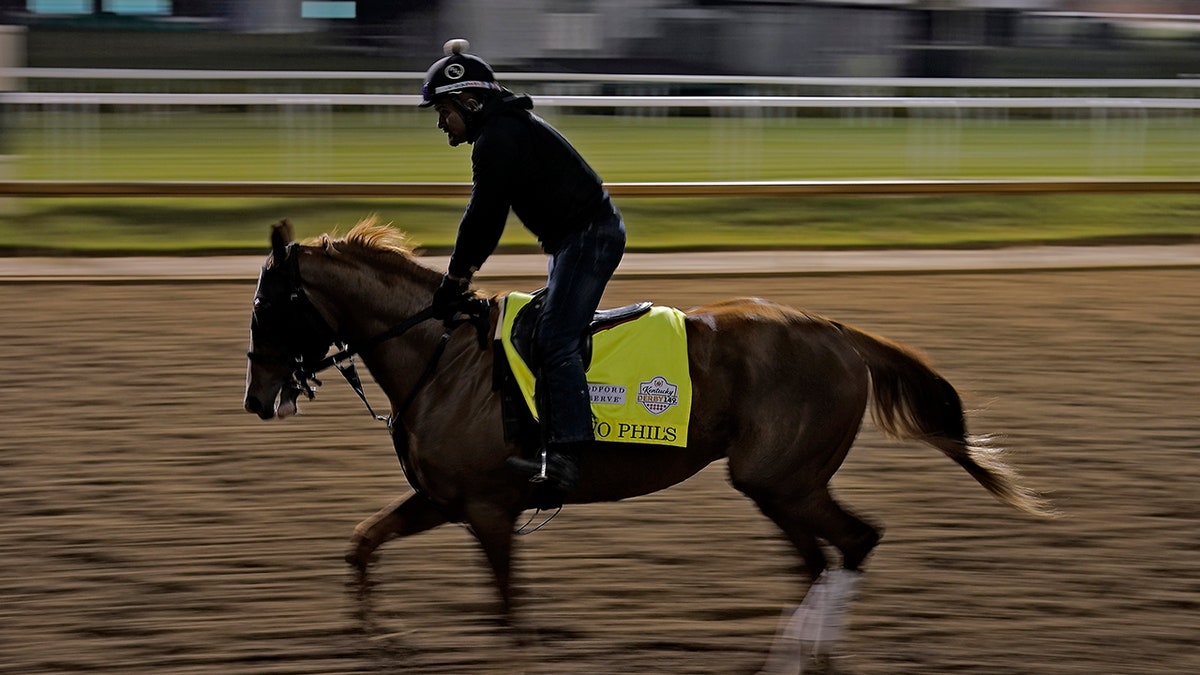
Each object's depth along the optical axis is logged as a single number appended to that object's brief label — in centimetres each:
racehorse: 930
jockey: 898
